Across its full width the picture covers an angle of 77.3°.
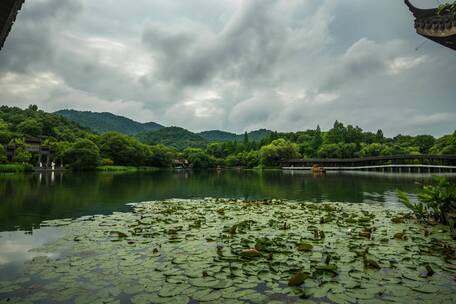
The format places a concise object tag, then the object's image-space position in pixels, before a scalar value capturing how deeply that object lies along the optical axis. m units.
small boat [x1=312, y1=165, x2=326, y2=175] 74.38
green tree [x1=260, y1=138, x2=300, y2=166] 107.69
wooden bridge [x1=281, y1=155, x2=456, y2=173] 76.82
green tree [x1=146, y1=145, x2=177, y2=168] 107.30
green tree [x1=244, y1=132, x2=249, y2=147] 142.20
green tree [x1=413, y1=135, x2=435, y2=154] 114.66
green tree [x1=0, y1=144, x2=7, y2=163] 50.42
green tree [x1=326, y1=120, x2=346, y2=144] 127.75
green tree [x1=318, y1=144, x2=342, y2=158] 111.62
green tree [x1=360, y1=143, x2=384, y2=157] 110.58
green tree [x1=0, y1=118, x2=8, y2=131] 68.94
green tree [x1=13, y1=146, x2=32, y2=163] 55.66
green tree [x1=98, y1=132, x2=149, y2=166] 88.00
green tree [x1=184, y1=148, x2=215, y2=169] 128.12
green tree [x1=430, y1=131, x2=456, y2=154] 73.44
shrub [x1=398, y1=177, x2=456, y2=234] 10.16
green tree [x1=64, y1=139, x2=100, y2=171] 66.94
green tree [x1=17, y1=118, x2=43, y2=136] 80.75
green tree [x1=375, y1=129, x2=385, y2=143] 133.15
